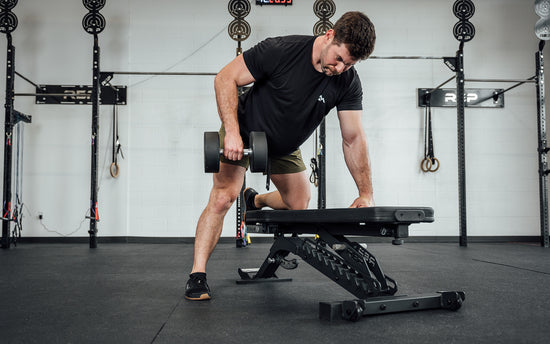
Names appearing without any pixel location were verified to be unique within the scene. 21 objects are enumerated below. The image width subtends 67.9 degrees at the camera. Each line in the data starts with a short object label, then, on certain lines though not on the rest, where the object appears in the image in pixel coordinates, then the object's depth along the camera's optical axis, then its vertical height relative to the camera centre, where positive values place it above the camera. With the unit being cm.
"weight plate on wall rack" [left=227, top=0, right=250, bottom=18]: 454 +196
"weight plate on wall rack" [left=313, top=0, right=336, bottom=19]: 454 +193
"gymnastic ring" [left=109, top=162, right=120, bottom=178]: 484 +16
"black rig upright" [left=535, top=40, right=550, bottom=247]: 453 +36
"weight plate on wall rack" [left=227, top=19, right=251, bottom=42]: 447 +170
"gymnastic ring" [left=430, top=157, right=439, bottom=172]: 491 +22
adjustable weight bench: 134 -28
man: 179 +35
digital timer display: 517 +229
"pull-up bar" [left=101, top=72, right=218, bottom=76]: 443 +121
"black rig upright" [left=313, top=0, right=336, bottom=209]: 454 +68
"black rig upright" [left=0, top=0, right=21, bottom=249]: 420 +74
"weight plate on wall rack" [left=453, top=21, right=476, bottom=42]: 464 +173
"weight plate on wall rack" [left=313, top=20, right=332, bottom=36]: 453 +172
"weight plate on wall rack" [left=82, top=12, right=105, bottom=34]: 446 +176
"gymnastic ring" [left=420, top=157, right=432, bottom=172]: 504 +23
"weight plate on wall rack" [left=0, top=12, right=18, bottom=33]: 438 +174
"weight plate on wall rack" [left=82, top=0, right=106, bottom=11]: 446 +195
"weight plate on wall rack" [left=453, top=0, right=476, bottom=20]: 466 +198
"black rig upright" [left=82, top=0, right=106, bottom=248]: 434 +93
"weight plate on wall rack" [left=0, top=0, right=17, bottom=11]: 436 +192
